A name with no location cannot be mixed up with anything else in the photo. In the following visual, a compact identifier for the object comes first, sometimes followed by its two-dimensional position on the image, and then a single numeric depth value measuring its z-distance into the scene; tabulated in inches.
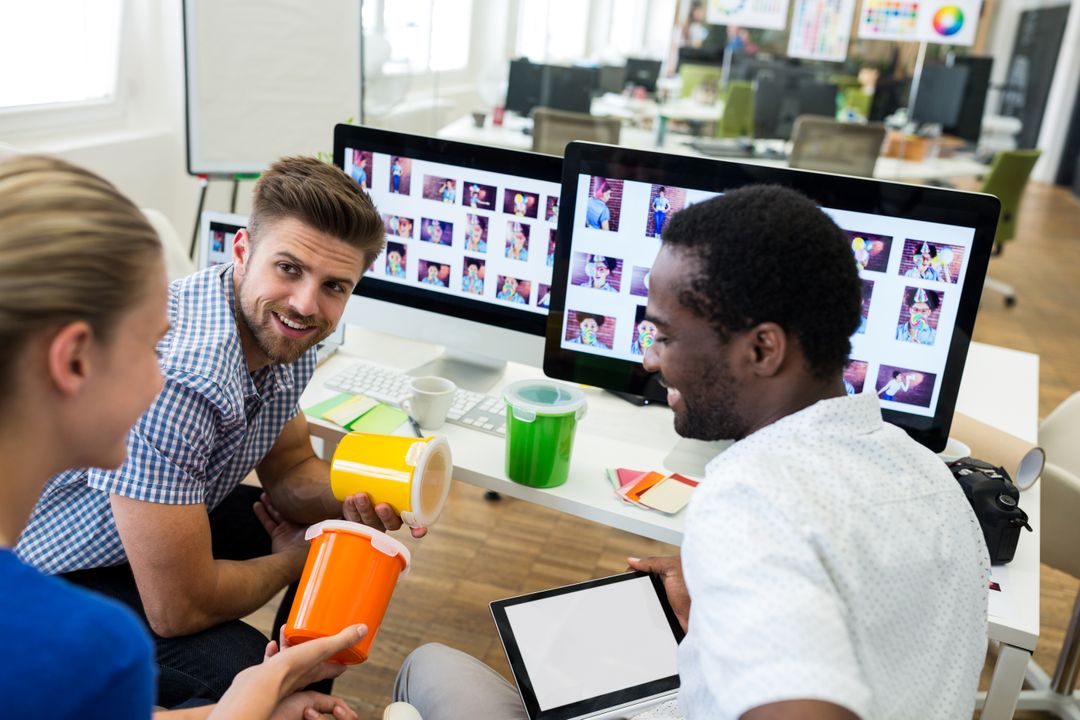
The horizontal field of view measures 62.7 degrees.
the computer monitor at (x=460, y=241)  63.1
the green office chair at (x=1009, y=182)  191.9
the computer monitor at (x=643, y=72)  264.4
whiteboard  113.6
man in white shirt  26.5
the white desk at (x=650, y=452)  46.8
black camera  48.9
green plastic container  53.4
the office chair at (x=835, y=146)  174.6
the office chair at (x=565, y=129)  155.9
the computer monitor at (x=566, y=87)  197.3
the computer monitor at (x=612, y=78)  254.5
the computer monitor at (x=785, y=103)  219.6
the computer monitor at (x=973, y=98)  212.5
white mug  60.5
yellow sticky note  61.1
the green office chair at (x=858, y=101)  240.1
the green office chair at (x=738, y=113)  233.0
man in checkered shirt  45.5
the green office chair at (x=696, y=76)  271.4
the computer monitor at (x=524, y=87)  197.9
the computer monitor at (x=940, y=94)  211.2
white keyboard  62.7
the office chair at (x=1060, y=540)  69.7
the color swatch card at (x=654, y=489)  54.5
